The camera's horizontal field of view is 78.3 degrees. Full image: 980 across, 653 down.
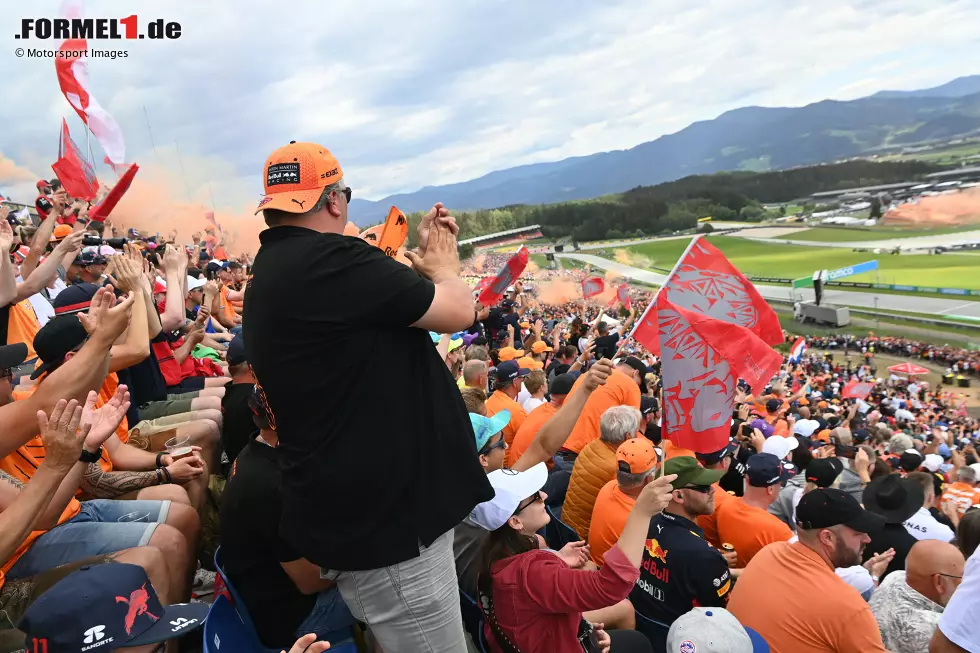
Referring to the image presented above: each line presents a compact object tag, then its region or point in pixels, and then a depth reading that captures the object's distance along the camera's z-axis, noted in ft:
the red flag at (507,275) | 22.72
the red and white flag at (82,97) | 34.40
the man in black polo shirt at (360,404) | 6.76
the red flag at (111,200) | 23.51
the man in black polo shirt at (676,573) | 12.09
